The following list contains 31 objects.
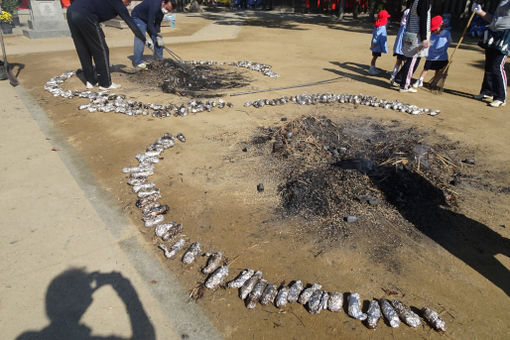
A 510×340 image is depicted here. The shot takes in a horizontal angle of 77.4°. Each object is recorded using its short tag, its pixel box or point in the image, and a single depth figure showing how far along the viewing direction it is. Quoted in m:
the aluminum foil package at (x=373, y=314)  2.65
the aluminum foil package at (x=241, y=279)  2.98
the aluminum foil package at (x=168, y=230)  3.52
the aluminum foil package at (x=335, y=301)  2.79
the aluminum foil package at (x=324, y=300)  2.80
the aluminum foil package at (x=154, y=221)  3.67
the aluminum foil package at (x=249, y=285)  2.89
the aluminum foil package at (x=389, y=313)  2.66
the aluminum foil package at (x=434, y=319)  2.62
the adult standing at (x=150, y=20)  9.06
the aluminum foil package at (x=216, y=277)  2.97
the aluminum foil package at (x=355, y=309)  2.71
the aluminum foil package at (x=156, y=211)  3.78
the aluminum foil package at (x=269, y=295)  2.85
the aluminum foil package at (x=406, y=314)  2.66
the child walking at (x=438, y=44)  8.23
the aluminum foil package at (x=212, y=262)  3.12
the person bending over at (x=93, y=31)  7.41
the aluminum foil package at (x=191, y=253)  3.23
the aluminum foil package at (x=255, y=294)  2.81
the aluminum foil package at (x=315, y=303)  2.77
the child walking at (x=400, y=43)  8.56
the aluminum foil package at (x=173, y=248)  3.28
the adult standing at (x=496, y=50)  6.88
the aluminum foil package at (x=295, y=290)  2.86
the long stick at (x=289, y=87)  8.10
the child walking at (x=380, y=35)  9.26
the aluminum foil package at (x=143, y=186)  4.25
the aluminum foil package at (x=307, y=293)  2.84
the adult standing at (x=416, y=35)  7.14
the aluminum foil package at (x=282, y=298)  2.82
